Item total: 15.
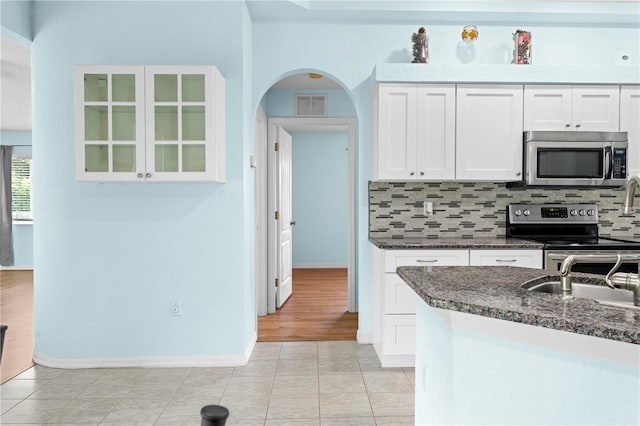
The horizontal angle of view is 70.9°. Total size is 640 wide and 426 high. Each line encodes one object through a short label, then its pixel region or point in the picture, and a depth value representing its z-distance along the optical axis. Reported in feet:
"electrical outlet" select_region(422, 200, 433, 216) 12.21
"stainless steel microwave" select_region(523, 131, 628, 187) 11.11
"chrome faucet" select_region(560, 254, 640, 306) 4.72
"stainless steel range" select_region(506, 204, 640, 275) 12.25
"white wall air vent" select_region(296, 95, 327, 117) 16.67
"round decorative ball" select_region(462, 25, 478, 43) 11.55
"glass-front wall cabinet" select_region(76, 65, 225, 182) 9.66
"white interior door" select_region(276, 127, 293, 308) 15.97
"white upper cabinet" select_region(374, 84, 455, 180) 11.13
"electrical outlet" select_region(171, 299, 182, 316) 10.64
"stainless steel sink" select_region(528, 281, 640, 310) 5.36
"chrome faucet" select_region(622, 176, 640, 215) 4.48
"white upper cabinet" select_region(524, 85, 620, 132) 11.19
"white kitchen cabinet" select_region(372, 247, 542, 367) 10.39
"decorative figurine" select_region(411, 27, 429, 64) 11.34
